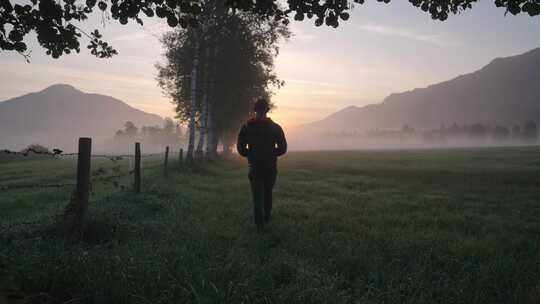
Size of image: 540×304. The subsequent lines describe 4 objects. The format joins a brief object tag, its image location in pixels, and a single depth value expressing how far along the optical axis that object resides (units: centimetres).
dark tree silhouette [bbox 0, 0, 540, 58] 500
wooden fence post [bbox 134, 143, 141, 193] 1170
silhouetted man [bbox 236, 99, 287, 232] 761
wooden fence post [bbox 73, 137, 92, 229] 643
